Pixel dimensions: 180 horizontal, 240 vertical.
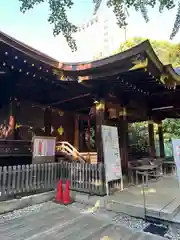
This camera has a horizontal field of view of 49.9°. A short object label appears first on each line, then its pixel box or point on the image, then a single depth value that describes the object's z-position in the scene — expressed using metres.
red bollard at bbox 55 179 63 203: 5.09
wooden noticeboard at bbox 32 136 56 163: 5.60
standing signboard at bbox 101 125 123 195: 4.94
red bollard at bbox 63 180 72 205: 4.97
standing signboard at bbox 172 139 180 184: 3.02
